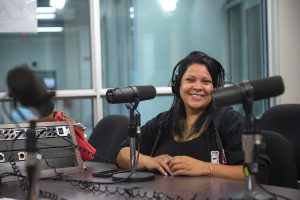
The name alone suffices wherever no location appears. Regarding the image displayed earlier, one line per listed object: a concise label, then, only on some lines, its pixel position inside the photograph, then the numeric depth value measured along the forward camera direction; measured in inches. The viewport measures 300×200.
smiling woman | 74.5
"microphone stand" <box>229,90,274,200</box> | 41.0
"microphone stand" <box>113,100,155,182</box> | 66.3
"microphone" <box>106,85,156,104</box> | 68.7
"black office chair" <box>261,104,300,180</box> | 106.8
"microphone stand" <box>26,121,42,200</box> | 36.5
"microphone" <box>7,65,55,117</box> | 36.0
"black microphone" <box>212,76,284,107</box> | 42.4
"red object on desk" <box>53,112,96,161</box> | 85.2
